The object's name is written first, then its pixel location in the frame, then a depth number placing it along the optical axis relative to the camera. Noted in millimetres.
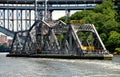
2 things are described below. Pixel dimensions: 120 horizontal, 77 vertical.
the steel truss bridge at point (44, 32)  148125
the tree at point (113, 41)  174125
